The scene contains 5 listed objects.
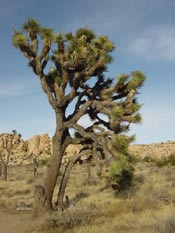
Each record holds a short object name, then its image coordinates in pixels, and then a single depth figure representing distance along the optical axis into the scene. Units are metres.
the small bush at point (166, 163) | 32.25
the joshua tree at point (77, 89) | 12.30
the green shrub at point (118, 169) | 11.19
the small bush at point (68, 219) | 8.96
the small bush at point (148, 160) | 42.38
